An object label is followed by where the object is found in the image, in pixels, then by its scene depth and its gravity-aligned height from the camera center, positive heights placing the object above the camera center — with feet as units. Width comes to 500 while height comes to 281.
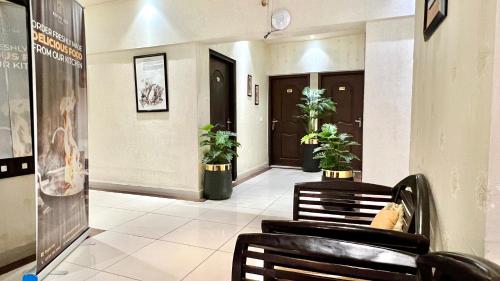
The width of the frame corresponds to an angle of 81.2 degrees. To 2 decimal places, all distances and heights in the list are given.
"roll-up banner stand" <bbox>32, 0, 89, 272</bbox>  6.99 -0.09
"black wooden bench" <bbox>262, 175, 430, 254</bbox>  3.23 -1.31
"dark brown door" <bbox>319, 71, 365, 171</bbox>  20.95 +1.72
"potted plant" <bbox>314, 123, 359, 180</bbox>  11.89 -1.32
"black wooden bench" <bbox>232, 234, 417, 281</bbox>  2.54 -1.27
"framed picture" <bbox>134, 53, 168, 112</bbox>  14.64 +2.02
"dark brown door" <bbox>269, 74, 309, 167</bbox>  22.66 +0.12
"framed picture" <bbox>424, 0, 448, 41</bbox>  3.73 +1.53
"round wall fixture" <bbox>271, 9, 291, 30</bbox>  11.82 +4.23
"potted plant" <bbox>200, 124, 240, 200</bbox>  14.01 -2.07
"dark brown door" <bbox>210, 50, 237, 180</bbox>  15.98 +1.76
